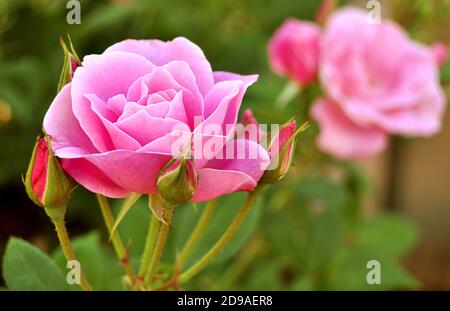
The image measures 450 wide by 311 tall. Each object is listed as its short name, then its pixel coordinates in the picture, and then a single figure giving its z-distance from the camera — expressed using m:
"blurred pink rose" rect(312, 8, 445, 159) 0.64
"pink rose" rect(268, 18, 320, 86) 0.64
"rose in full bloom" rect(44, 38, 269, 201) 0.39
